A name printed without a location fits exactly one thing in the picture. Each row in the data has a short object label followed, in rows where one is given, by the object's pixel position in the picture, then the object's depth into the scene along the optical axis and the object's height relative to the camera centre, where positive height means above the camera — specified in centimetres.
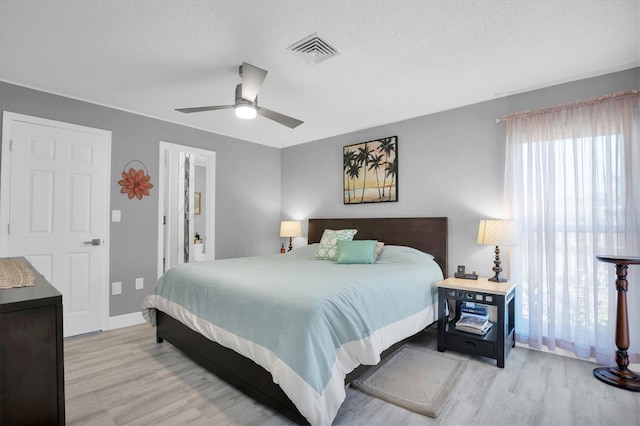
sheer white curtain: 249 +2
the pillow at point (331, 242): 369 -30
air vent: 219 +122
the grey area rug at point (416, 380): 205 -120
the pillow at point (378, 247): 355 -34
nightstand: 258 -89
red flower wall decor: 365 +40
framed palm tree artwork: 399 +62
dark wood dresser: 87 -41
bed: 169 -69
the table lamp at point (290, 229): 487 -18
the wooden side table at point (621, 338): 226 -87
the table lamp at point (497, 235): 286 -16
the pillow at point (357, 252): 330 -37
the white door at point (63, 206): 298 +10
